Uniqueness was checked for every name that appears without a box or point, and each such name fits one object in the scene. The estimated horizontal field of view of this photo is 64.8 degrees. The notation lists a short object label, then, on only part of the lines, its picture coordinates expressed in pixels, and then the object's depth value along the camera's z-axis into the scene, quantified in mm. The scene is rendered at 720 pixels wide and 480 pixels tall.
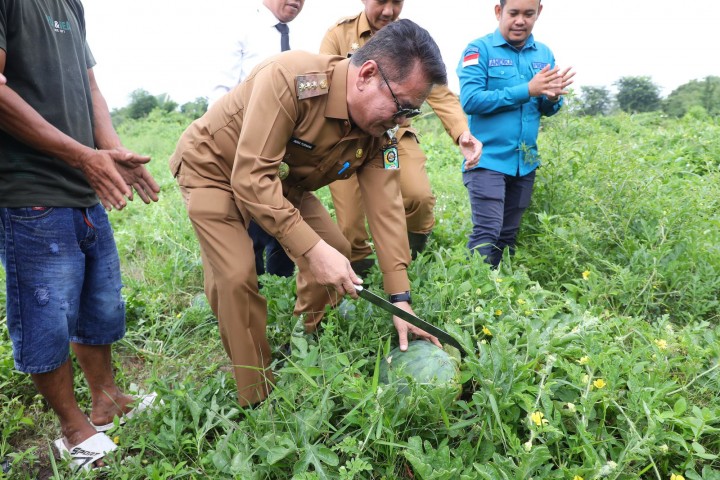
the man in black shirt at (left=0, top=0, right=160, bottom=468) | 2164
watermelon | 2109
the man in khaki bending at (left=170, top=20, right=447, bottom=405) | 2283
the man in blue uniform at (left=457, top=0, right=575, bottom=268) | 3490
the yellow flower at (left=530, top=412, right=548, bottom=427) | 1807
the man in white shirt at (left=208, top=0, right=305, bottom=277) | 3543
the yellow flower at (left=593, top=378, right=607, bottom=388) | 1975
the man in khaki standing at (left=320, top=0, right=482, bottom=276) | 3375
